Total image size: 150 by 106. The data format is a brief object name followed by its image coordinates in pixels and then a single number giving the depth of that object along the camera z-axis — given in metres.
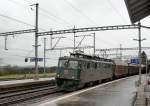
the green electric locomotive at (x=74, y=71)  25.23
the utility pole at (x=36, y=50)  38.92
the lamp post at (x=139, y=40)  30.59
